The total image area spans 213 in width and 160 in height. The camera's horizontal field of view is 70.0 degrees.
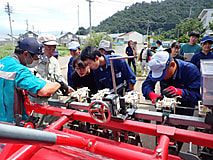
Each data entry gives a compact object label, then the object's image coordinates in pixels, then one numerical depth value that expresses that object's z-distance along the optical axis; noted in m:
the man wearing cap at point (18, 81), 1.54
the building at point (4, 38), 60.33
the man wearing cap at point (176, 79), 1.66
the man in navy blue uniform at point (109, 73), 2.48
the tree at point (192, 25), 26.83
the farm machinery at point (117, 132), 1.06
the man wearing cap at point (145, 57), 7.36
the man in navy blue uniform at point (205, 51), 3.31
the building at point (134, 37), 66.44
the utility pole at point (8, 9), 32.49
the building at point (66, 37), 60.71
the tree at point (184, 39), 20.89
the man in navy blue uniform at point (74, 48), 3.72
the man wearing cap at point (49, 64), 2.63
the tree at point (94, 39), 20.33
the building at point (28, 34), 55.42
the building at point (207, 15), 34.06
